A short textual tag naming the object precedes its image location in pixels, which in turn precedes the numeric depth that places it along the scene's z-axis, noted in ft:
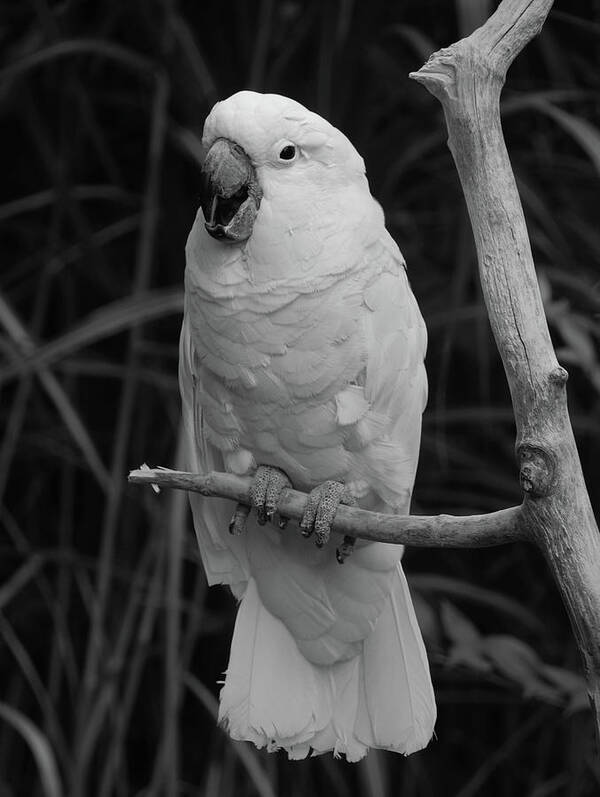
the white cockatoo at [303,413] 18.37
